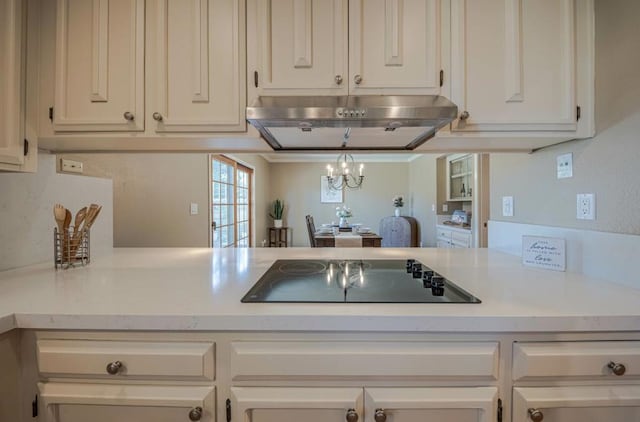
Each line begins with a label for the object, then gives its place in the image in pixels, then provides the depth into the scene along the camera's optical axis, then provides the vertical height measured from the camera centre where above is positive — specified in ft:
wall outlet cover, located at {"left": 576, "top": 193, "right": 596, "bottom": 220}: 3.75 +0.04
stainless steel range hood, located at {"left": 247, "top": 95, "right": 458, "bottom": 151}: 3.32 +1.06
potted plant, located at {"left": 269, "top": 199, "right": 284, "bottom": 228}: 22.93 -0.23
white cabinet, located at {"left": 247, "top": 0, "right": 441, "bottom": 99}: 3.78 +2.12
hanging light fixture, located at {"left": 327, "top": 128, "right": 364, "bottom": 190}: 20.23 +2.52
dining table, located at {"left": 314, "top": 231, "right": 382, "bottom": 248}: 12.56 -1.28
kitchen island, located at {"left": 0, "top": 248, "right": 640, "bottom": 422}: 2.55 -1.32
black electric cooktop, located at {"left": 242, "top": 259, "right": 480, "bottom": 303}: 2.94 -0.87
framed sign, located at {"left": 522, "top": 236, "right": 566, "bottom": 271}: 4.09 -0.61
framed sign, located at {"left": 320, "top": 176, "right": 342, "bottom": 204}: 23.44 +1.25
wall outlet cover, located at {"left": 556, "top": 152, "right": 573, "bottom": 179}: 4.10 +0.62
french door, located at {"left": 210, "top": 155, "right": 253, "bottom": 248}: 12.30 +0.37
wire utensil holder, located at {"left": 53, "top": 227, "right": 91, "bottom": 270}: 4.32 -0.56
